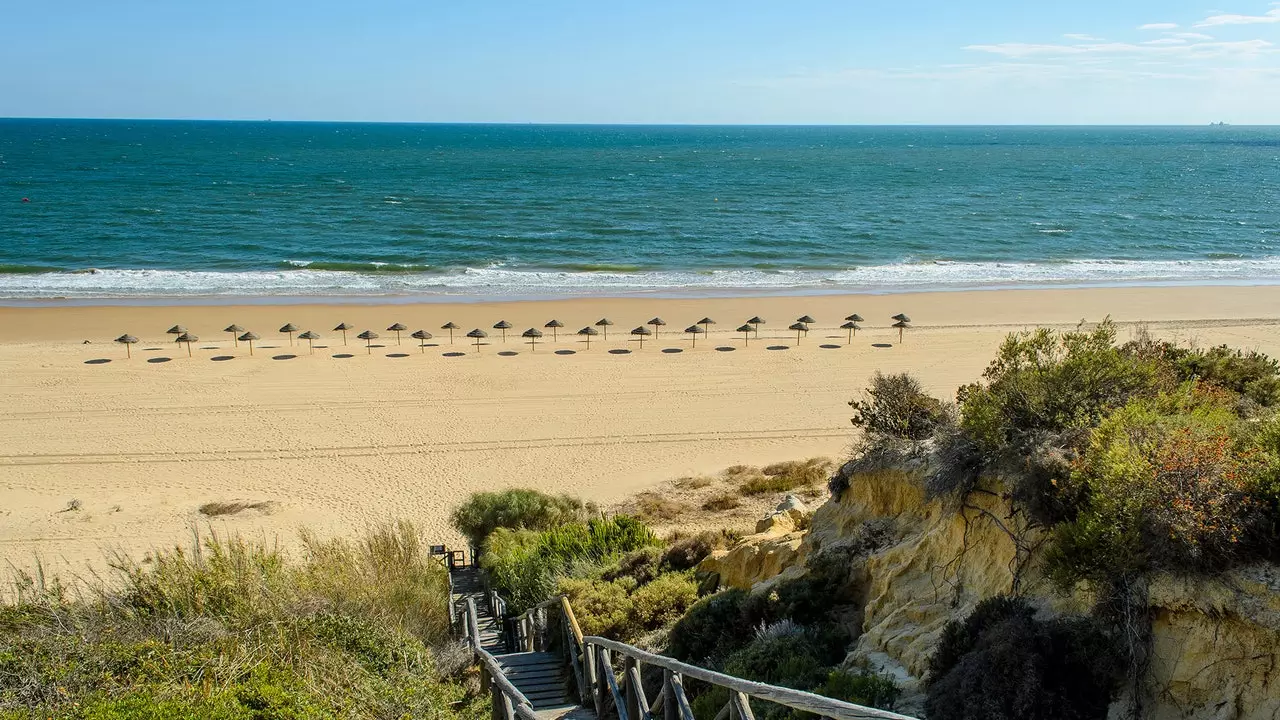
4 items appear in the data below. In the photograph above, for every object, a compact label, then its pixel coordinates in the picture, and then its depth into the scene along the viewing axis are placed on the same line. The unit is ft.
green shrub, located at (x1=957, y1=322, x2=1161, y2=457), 26.18
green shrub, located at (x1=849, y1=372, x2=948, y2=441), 31.42
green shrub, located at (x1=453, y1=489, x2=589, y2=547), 51.72
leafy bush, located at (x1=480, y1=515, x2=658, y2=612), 40.88
